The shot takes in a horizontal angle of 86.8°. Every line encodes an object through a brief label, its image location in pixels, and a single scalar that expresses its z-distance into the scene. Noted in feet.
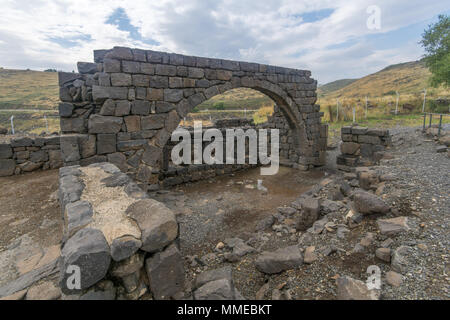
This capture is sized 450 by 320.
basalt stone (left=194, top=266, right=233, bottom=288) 8.35
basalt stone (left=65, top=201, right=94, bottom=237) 7.04
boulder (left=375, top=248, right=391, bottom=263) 8.69
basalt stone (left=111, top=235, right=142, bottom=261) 6.17
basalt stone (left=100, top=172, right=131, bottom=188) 10.83
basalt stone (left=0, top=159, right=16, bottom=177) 24.02
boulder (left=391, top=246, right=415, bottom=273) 8.07
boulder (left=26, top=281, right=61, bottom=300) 7.09
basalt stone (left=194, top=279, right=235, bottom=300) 7.34
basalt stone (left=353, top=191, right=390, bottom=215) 11.60
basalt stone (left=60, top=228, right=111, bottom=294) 5.56
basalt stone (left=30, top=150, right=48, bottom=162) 25.41
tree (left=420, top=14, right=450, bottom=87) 55.36
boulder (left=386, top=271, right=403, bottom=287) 7.49
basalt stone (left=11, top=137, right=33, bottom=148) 24.22
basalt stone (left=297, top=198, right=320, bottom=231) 14.53
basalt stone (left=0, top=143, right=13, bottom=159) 23.90
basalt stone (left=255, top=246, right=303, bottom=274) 9.93
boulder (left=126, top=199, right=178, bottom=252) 6.73
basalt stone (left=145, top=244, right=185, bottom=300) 6.77
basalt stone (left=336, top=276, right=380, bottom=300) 7.02
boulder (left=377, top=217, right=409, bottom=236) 9.90
